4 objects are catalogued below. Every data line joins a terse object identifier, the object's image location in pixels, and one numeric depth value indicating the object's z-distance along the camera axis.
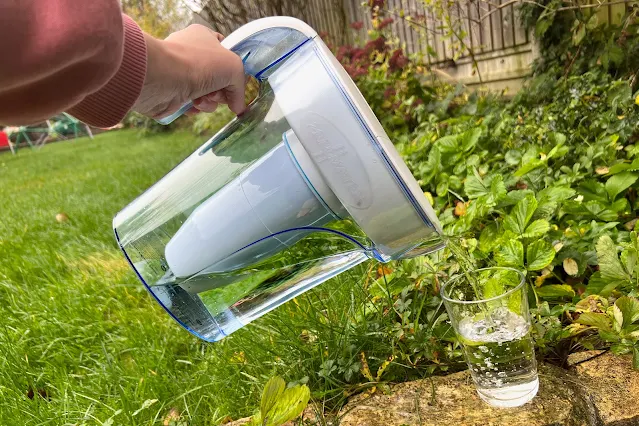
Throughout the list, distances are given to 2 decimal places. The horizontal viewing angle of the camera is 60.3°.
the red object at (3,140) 12.45
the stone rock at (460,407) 1.00
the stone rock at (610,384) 0.98
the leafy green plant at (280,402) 0.94
